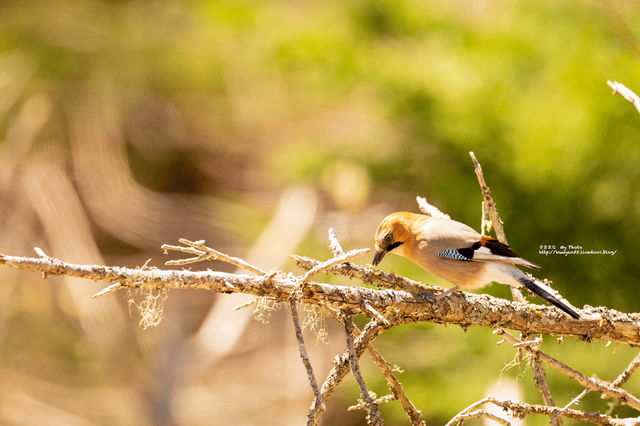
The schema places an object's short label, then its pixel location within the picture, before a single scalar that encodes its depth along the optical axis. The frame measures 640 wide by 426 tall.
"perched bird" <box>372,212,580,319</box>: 12.91
